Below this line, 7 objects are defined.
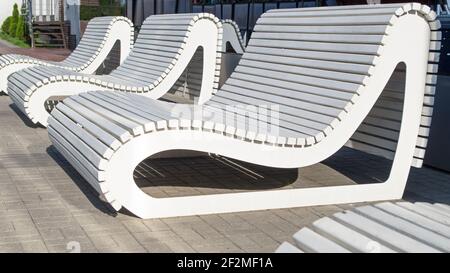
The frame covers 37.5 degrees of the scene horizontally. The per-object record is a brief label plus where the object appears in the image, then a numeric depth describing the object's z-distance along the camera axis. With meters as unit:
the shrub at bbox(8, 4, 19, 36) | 31.20
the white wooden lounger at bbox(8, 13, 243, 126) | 7.74
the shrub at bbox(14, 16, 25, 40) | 29.28
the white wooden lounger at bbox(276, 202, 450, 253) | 2.62
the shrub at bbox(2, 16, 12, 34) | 34.21
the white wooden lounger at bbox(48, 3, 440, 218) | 4.52
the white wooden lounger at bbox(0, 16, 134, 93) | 10.52
